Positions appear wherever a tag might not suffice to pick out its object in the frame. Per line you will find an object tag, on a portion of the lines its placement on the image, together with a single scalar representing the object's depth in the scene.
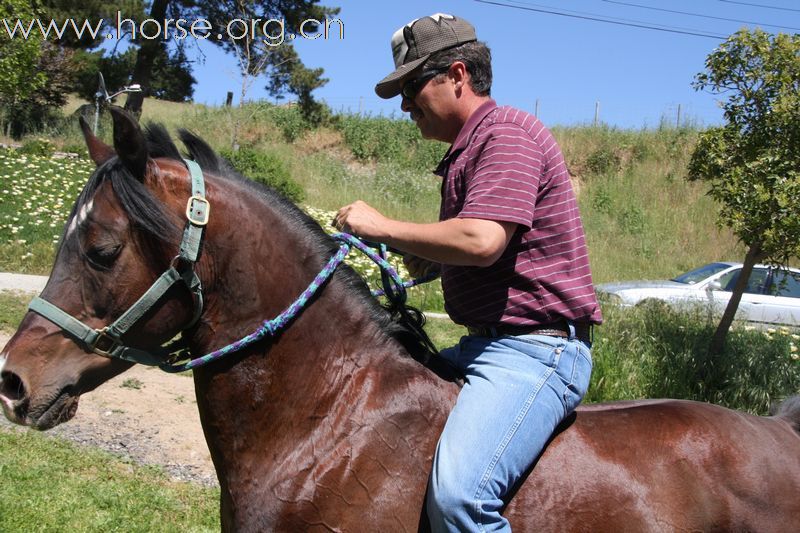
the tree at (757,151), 6.48
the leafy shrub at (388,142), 28.88
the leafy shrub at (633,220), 22.95
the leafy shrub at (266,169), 16.23
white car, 11.70
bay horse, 1.92
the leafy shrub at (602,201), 24.55
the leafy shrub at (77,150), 21.53
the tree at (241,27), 24.02
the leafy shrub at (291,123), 31.23
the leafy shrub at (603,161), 27.58
